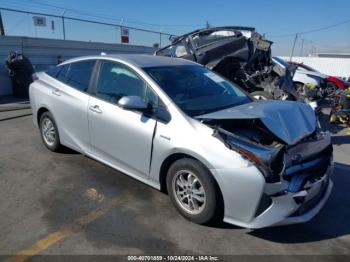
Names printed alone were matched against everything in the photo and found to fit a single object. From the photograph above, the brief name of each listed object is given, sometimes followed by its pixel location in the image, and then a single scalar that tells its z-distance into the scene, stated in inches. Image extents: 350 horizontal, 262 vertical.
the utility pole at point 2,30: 464.4
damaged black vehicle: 298.7
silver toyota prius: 107.8
